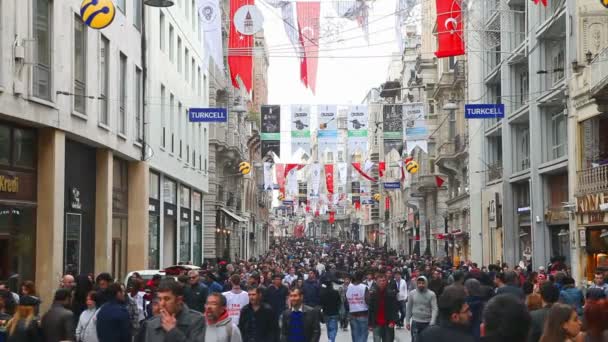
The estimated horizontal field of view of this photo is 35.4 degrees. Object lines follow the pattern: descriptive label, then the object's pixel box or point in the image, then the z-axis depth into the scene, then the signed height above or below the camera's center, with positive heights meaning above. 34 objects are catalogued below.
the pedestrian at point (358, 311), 17.48 -1.28
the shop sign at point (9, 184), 19.61 +1.27
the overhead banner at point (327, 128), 37.72 +4.73
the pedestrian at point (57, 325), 10.17 -0.86
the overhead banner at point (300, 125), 38.62 +4.75
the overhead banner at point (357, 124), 38.97 +4.82
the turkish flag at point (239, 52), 25.65 +5.39
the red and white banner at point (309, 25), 25.47 +5.81
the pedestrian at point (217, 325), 8.63 -0.74
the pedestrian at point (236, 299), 14.93 -0.89
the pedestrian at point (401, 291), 23.62 -1.24
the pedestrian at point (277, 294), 16.99 -0.93
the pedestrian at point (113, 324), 10.36 -0.87
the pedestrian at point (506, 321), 5.77 -0.49
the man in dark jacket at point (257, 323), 12.55 -1.06
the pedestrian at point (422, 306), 15.59 -1.05
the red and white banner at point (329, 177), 71.75 +4.99
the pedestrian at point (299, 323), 12.48 -1.05
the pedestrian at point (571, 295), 13.67 -0.79
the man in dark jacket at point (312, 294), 20.09 -1.09
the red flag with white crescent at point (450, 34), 25.38 +5.53
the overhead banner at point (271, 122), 38.97 +4.92
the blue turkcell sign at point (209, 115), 28.61 +3.86
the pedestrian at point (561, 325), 6.36 -0.57
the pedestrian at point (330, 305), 19.52 -1.30
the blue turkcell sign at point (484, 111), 26.44 +3.61
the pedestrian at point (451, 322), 6.61 -0.57
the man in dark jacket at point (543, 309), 9.19 -0.70
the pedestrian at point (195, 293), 16.16 -0.85
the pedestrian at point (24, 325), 9.95 -0.84
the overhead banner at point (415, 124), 41.22 +5.12
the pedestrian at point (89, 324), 10.87 -0.92
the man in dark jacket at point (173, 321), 7.69 -0.64
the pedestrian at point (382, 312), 16.61 -1.22
